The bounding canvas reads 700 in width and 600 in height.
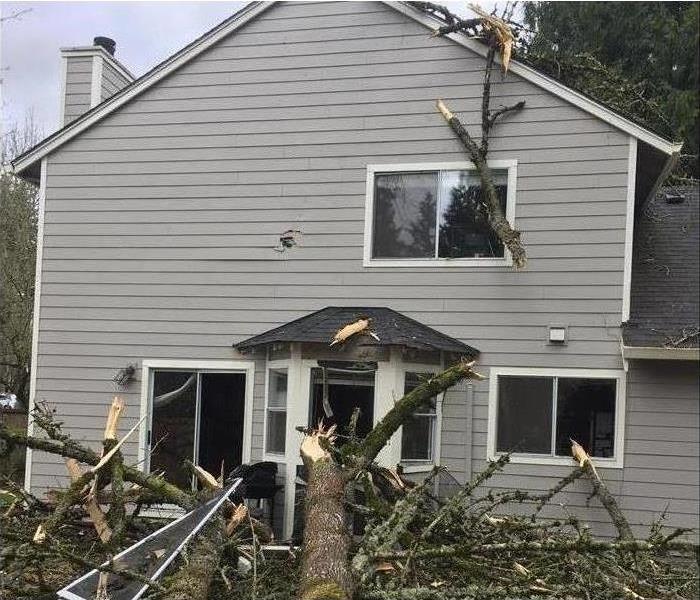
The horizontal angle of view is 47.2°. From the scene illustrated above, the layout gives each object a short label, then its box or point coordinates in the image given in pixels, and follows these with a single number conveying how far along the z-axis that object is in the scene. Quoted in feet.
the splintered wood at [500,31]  27.81
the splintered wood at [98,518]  18.49
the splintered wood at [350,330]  25.75
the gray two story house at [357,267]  27.17
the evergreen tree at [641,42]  46.32
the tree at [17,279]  50.16
